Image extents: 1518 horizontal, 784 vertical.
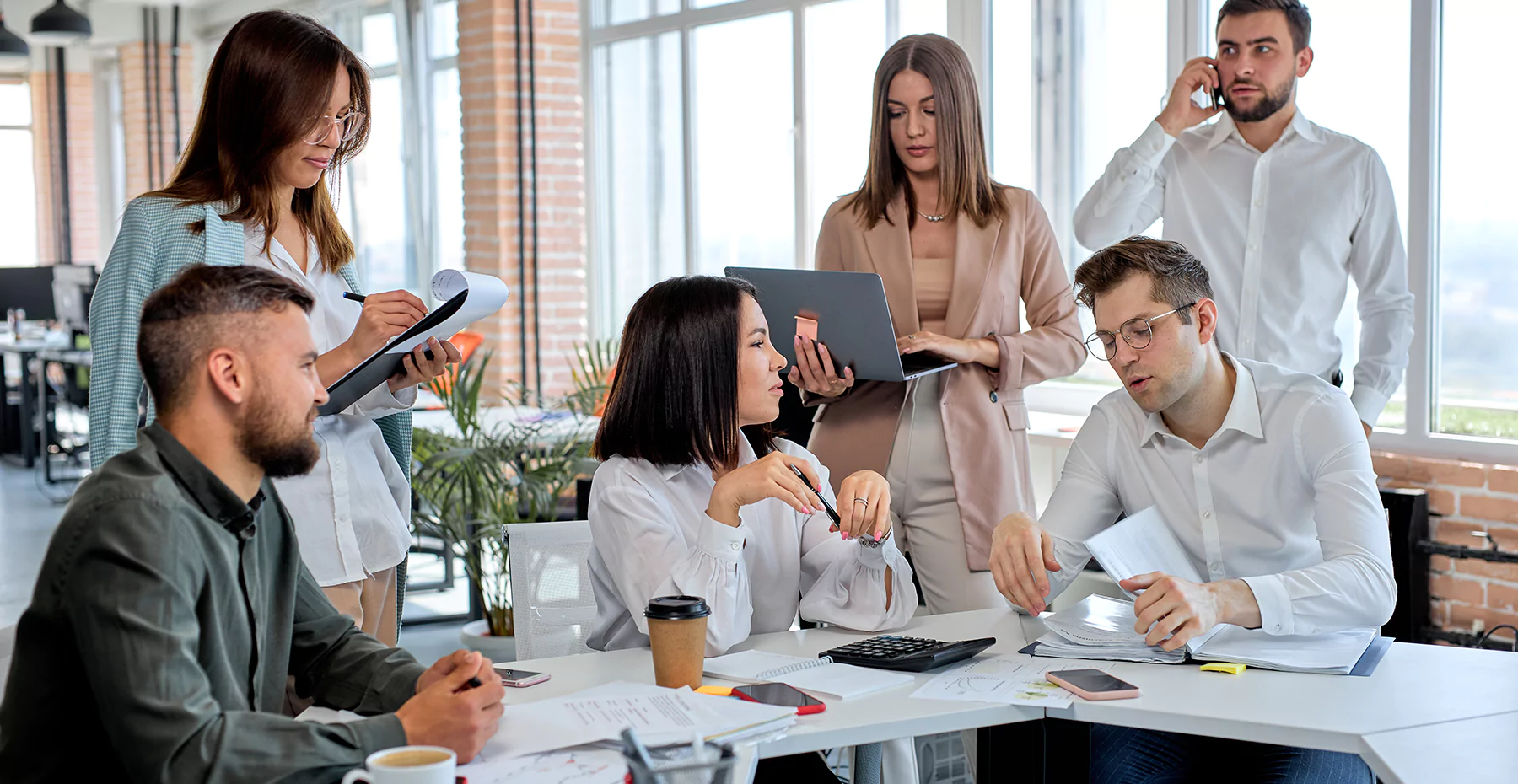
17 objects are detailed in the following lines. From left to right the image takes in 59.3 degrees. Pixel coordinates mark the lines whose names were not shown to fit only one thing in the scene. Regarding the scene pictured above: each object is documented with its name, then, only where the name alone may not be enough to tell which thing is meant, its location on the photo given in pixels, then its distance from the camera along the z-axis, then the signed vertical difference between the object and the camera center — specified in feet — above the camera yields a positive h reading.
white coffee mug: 4.15 -1.41
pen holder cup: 4.12 -1.42
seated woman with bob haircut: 6.86 -0.95
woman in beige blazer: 8.87 -0.07
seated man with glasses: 6.61 -0.92
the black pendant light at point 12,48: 30.78 +6.36
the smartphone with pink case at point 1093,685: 5.67 -1.61
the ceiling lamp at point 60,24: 30.40 +6.80
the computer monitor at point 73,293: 31.12 +0.67
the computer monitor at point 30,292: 33.32 +0.76
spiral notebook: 5.86 -1.63
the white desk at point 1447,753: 4.84 -1.66
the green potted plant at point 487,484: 14.02 -1.77
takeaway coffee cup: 5.77 -1.39
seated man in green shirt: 4.16 -0.92
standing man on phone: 9.85 +0.74
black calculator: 6.18 -1.60
